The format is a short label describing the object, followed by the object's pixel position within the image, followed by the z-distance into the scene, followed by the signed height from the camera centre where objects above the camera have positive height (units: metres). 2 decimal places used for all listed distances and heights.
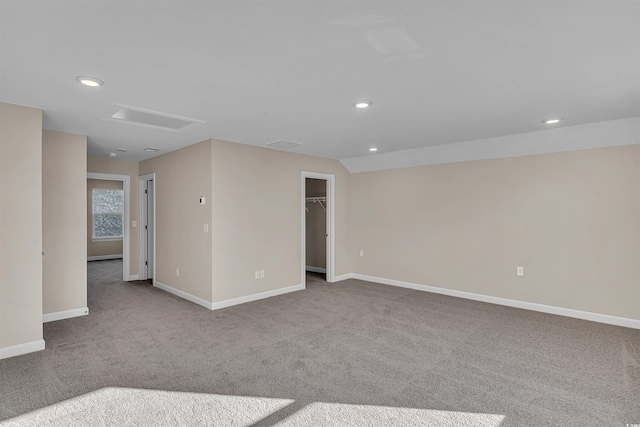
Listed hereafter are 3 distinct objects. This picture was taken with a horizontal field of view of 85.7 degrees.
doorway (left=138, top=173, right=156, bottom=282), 6.74 -0.26
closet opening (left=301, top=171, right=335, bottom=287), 6.68 -0.28
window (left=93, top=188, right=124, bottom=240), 9.85 -0.06
